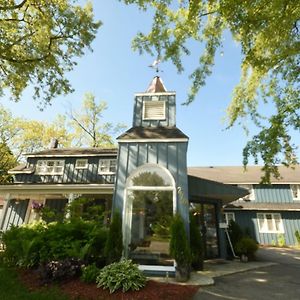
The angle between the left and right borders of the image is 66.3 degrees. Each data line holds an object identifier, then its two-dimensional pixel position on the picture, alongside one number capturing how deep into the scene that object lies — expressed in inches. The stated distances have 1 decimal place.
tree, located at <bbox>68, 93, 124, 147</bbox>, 1156.5
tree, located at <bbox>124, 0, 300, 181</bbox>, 281.1
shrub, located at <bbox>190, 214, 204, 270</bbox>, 350.0
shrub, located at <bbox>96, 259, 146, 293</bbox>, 229.9
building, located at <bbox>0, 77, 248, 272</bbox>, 320.5
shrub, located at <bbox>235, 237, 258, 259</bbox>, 460.4
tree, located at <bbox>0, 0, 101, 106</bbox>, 514.9
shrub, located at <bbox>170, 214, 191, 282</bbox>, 277.9
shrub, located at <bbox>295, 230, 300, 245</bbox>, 781.3
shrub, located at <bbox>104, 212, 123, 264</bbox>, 284.0
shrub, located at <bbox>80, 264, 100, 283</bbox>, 248.7
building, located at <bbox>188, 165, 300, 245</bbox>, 818.2
